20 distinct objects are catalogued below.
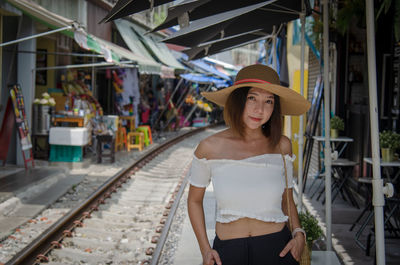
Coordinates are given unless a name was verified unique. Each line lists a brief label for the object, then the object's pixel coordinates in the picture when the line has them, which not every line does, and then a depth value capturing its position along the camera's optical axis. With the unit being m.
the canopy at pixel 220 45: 7.52
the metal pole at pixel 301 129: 6.23
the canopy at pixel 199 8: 4.30
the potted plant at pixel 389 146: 5.86
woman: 2.60
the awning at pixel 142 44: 19.05
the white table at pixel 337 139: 7.80
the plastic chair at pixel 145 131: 17.43
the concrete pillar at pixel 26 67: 12.05
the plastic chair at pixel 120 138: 15.98
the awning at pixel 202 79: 22.02
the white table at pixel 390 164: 5.59
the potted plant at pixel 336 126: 8.19
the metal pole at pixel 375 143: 3.12
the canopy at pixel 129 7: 3.65
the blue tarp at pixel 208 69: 25.41
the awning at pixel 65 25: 9.44
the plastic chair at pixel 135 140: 16.19
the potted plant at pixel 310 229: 4.58
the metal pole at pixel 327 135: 4.78
